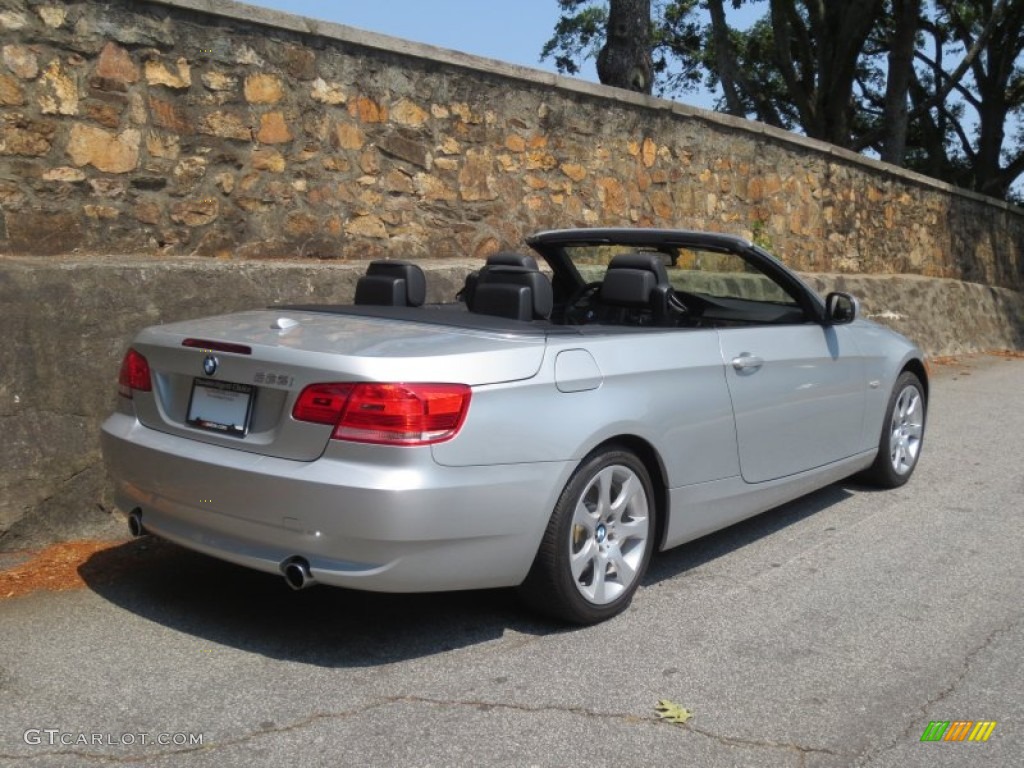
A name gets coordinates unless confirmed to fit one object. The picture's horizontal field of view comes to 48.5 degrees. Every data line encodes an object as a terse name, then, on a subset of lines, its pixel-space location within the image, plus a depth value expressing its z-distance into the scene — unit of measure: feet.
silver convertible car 12.35
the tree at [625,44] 39.04
